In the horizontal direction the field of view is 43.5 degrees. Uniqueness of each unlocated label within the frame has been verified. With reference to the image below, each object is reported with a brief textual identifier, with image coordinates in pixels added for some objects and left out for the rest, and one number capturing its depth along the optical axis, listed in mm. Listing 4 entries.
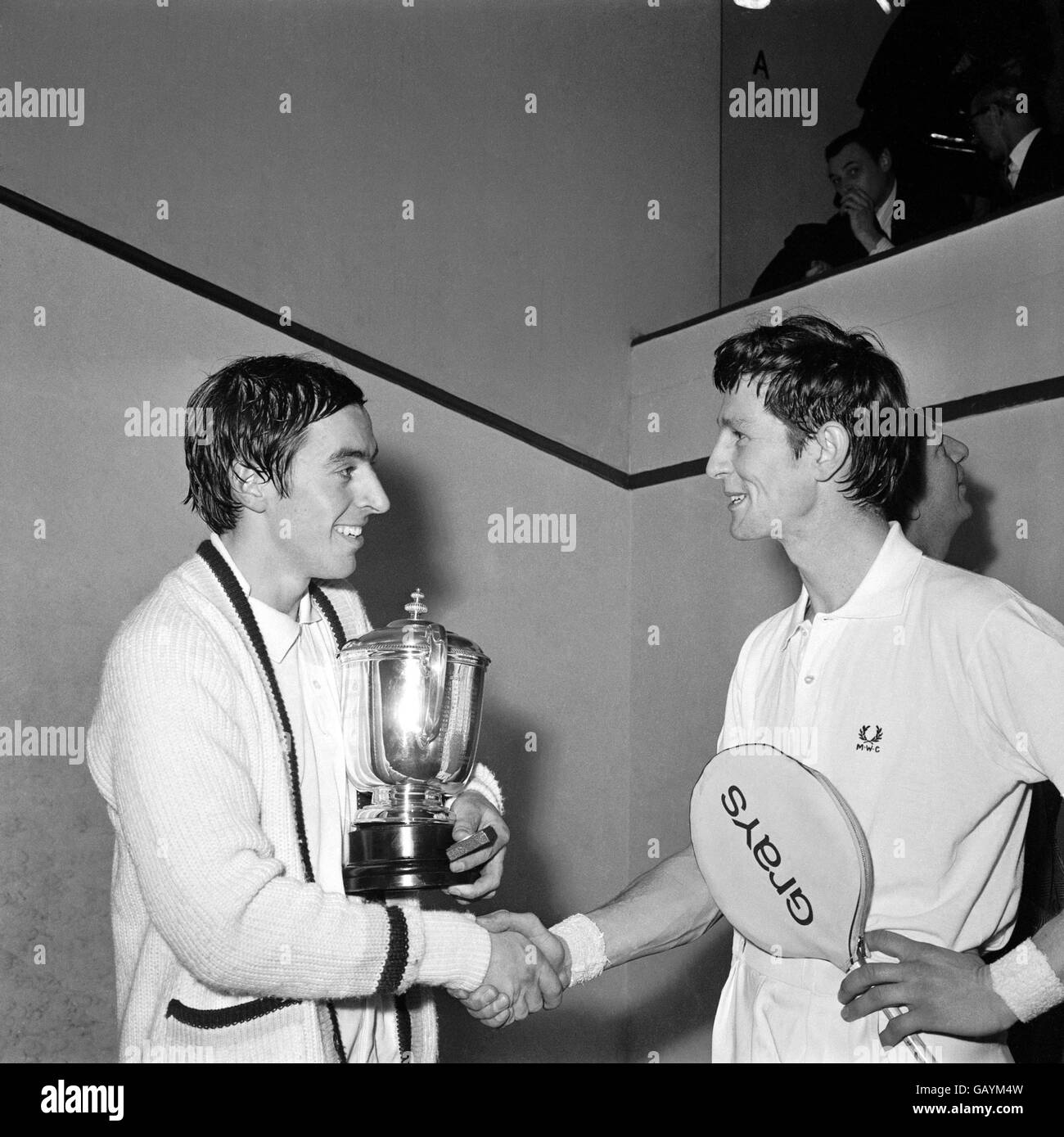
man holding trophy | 1723
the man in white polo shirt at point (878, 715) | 1729
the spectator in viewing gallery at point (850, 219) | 4305
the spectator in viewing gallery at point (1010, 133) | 3523
